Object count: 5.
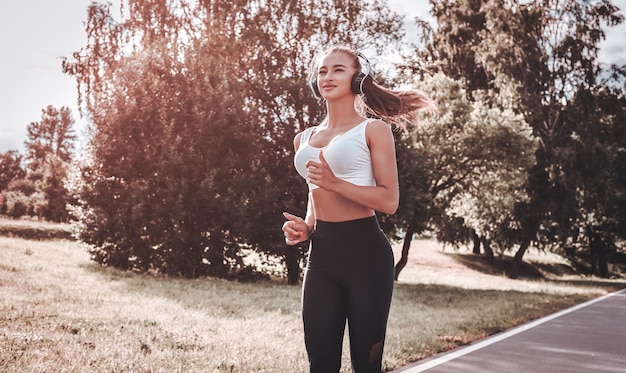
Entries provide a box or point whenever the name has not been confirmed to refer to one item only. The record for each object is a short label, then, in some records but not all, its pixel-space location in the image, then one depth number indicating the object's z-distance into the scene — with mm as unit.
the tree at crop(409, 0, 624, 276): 25438
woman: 2963
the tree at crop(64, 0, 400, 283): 15562
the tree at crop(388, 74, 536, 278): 21781
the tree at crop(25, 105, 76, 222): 71812
